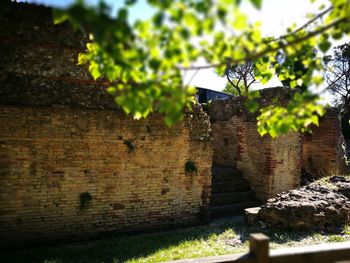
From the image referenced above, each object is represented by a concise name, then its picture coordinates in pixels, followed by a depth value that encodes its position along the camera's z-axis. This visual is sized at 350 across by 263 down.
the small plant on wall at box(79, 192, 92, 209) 7.08
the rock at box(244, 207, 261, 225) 8.06
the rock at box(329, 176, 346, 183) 9.93
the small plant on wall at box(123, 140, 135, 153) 7.59
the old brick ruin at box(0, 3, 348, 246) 6.53
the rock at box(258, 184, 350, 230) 7.47
